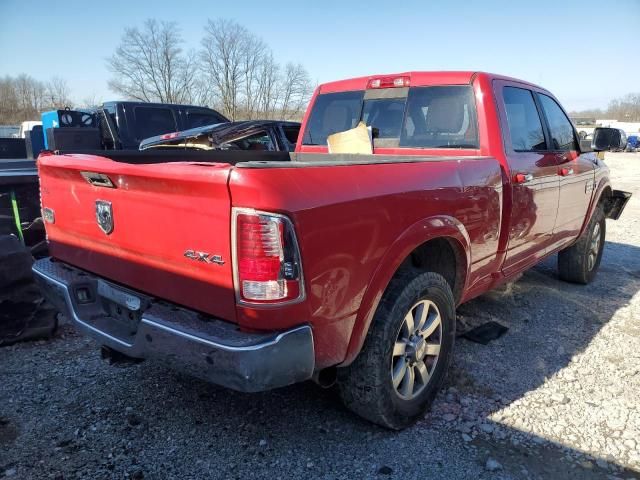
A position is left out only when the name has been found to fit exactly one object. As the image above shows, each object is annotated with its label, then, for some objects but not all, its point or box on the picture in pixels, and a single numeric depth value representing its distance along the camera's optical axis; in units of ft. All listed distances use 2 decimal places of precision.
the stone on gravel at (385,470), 7.57
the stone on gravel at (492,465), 7.70
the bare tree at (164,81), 134.62
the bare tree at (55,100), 166.09
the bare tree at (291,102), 131.41
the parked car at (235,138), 22.81
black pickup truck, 29.04
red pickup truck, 6.05
